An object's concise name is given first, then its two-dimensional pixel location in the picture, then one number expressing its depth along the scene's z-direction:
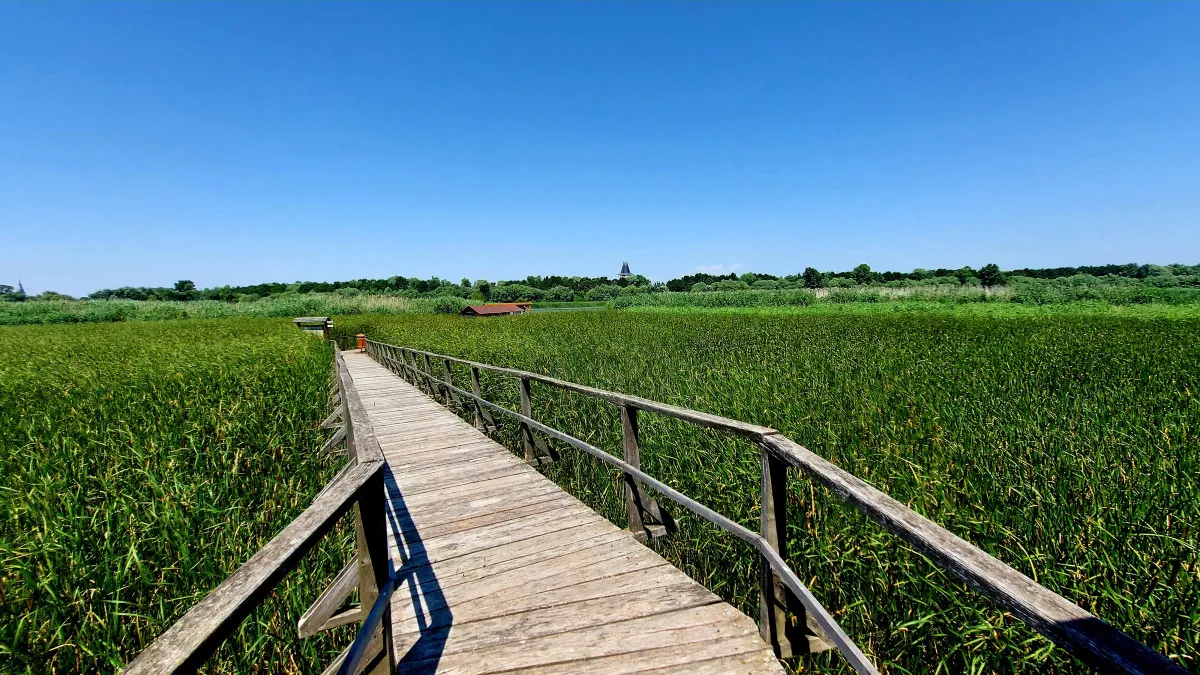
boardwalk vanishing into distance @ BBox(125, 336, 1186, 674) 1.16
